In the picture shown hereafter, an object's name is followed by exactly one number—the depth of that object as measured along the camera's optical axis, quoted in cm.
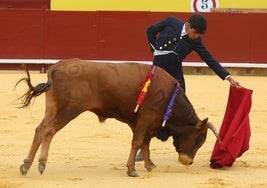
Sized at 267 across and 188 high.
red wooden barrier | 2325
